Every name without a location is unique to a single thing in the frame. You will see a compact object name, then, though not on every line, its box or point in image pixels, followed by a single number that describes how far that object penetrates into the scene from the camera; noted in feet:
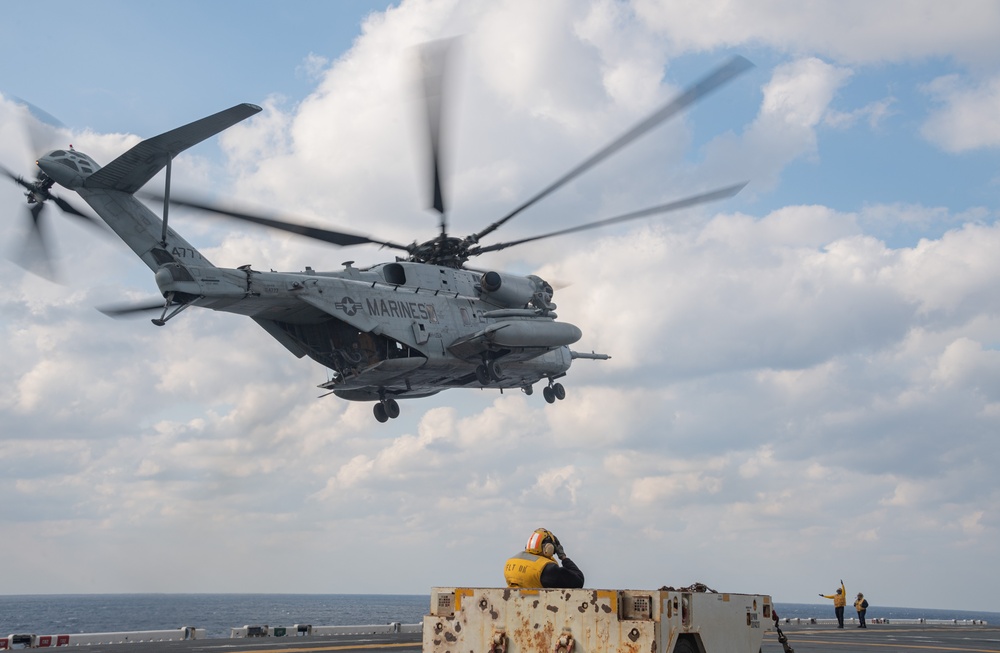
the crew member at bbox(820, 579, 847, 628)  116.16
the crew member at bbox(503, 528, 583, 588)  32.24
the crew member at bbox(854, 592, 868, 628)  115.96
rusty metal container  30.30
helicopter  83.51
